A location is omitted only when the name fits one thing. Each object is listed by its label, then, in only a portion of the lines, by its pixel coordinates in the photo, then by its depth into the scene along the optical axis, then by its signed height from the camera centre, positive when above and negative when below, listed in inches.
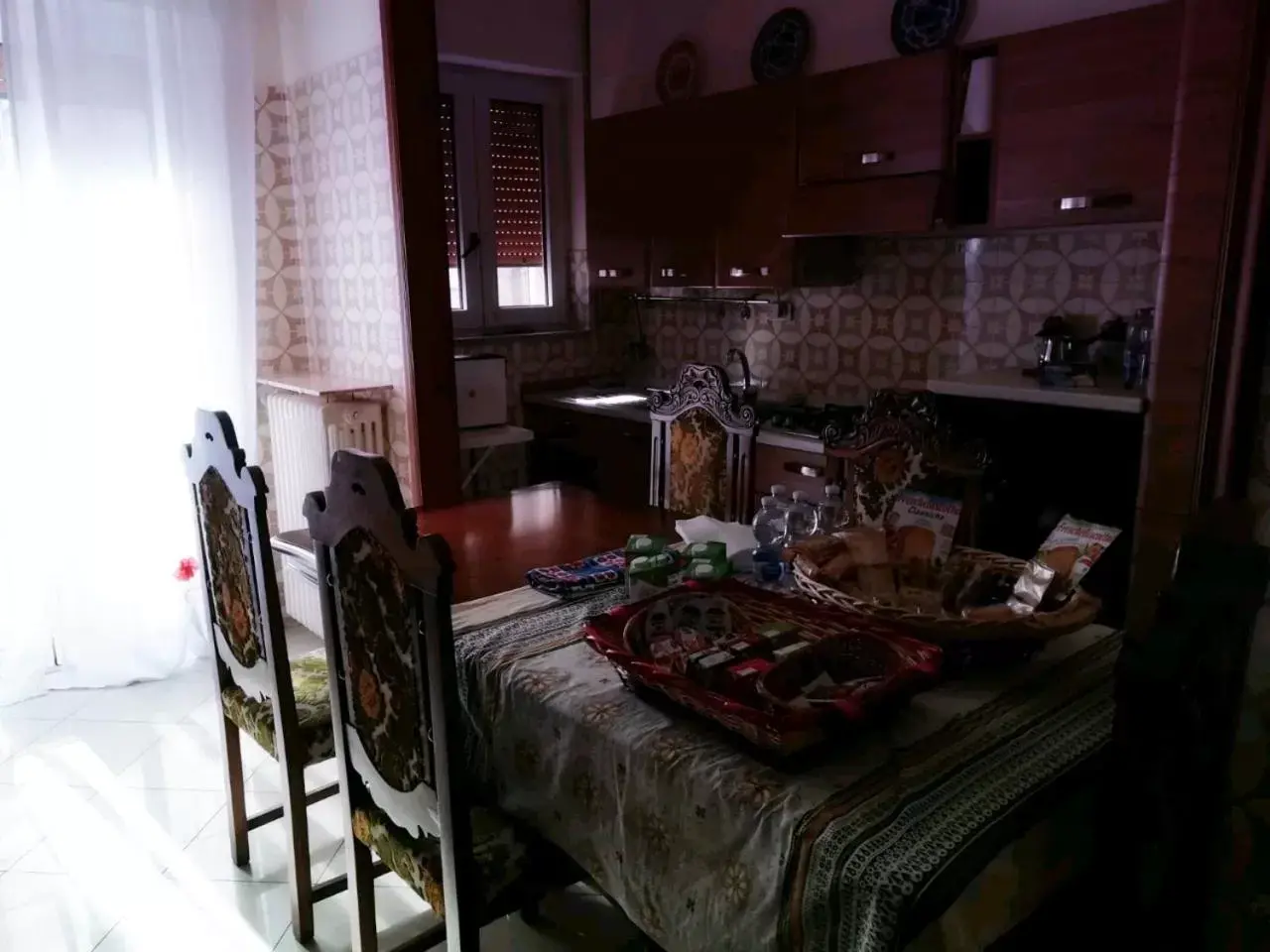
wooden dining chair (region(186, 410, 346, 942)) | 68.8 -27.4
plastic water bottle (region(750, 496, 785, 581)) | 70.1 -18.4
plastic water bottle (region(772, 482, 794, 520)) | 77.2 -16.1
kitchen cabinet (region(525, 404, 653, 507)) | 144.9 -23.8
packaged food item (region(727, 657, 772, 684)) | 49.3 -19.3
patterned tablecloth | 38.9 -22.5
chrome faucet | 136.0 -8.9
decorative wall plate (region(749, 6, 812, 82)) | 135.0 +36.6
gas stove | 124.8 -15.8
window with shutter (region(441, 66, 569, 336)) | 152.0 +17.0
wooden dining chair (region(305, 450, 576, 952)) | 50.6 -24.1
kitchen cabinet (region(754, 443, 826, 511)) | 120.1 -21.9
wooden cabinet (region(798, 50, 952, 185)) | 110.7 +22.3
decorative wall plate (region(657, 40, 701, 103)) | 150.3 +36.5
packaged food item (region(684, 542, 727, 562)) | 69.4 -18.3
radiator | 117.5 -18.2
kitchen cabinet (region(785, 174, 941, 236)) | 112.2 +11.8
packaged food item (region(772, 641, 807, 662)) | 50.7 -18.8
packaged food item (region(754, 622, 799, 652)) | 53.8 -19.0
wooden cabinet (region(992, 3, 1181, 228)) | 93.0 +18.7
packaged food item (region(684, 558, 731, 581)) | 66.1 -18.9
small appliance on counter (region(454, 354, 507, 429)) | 140.6 -13.1
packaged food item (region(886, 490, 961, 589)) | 63.9 -16.1
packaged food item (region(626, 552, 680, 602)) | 65.1 -18.8
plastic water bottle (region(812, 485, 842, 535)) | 75.3 -17.5
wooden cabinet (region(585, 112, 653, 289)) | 151.3 +15.9
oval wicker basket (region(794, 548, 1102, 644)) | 52.0 -17.6
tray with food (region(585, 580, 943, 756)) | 45.4 -19.4
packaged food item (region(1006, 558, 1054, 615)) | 56.9 -17.3
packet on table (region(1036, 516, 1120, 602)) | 56.7 -15.0
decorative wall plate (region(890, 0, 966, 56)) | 117.0 +34.7
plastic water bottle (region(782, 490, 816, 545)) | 76.0 -17.6
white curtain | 112.0 -0.8
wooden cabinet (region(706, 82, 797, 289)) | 129.6 +16.7
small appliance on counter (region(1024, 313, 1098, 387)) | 103.5 -6.4
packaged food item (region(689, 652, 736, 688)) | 49.7 -19.2
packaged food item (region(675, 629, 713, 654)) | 56.0 -20.2
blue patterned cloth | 69.2 -20.5
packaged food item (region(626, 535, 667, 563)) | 69.9 -18.0
